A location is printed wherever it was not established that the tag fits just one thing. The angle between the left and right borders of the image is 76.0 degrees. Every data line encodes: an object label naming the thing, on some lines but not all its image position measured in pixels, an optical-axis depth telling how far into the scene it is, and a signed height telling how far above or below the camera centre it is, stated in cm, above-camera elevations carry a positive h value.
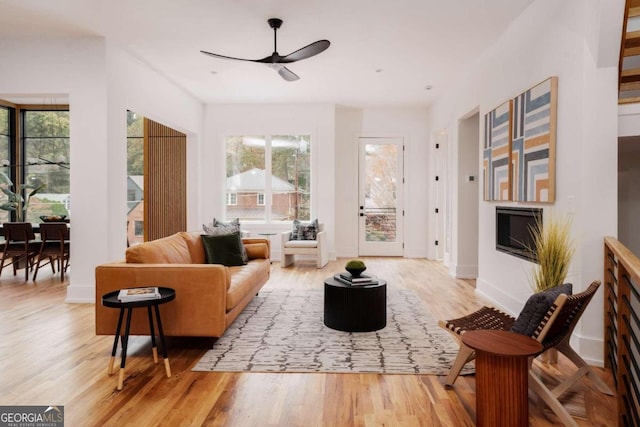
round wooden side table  194 -85
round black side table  249 -68
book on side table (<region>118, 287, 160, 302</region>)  255 -58
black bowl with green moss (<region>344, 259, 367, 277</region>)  367 -58
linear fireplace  375 -26
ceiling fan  383 +146
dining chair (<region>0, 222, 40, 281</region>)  573 -56
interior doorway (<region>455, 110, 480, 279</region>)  601 +6
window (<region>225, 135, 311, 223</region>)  803 +51
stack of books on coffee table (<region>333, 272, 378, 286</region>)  358 -68
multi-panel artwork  334 +53
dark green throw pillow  432 -50
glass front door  822 +6
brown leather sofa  299 -67
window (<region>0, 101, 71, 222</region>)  805 +101
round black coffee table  353 -90
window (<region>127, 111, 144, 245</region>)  863 +43
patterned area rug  285 -113
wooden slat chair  206 -75
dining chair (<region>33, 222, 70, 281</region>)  561 -54
